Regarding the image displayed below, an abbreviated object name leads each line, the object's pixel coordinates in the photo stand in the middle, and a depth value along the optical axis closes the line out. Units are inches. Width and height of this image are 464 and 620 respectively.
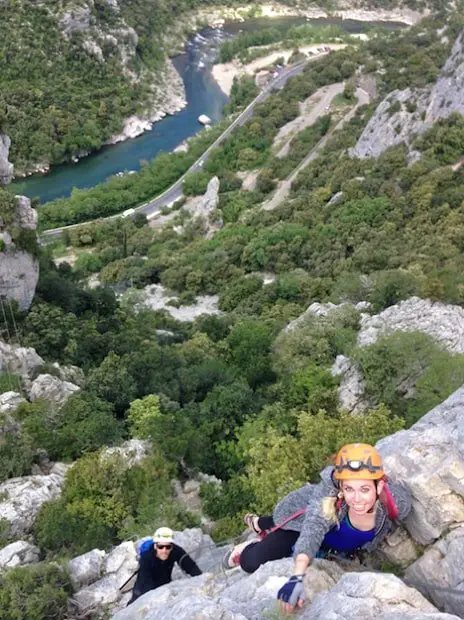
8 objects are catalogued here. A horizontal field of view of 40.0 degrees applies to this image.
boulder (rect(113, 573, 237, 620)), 291.9
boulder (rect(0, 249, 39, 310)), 1079.6
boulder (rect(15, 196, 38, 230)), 1082.7
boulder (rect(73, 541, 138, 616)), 471.8
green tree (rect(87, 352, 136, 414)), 970.7
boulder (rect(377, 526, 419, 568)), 335.9
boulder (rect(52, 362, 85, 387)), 994.7
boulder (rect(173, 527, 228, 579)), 425.1
